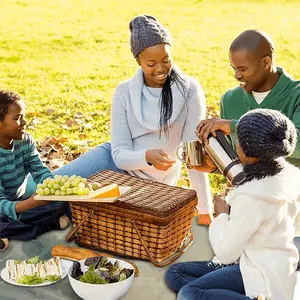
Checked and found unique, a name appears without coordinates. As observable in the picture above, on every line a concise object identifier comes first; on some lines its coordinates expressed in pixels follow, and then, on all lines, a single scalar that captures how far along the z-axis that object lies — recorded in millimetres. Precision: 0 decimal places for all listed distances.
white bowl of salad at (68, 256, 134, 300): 2801
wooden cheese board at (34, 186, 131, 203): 3145
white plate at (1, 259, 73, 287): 3027
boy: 3461
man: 3172
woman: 3641
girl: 2398
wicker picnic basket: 3148
